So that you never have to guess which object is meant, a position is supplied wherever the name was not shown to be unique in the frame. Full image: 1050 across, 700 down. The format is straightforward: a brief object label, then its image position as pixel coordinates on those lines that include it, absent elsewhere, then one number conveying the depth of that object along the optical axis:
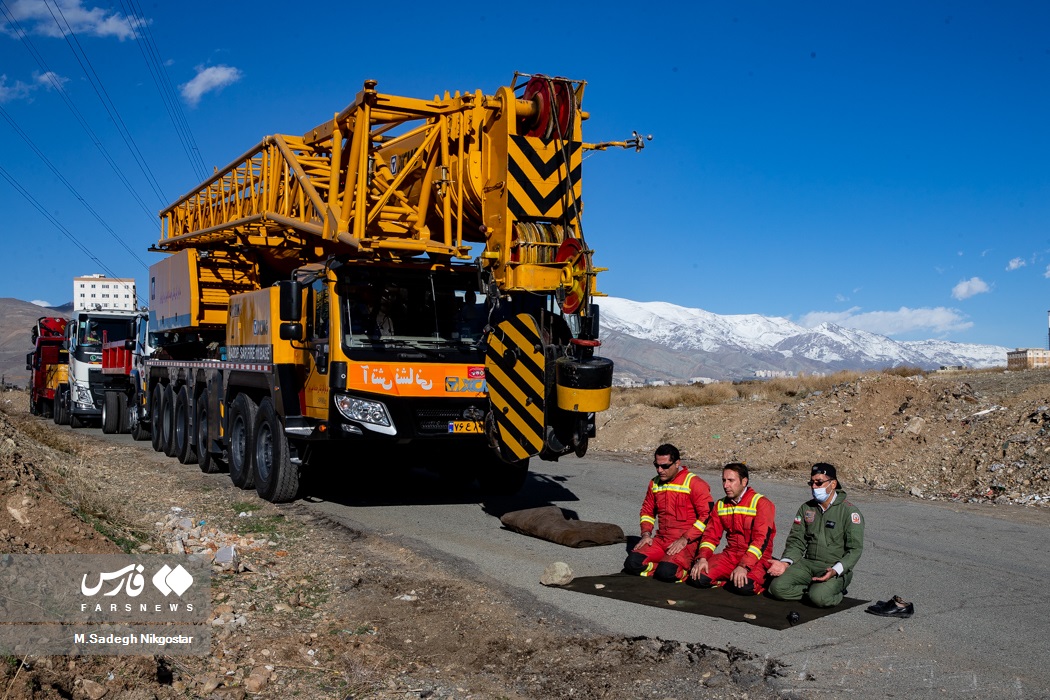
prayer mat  6.48
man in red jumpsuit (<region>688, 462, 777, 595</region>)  7.12
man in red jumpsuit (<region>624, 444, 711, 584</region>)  7.74
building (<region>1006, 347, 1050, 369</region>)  46.94
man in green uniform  6.78
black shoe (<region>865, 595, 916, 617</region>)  6.47
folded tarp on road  9.09
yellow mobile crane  9.59
